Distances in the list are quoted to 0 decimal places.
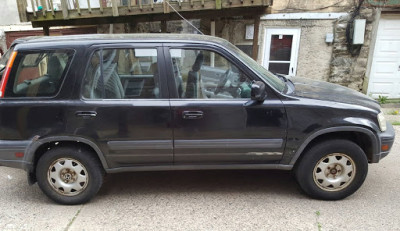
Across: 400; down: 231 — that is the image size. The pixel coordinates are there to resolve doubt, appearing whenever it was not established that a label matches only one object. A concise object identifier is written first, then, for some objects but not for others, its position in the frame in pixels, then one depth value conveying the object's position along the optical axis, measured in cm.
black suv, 307
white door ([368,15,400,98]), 746
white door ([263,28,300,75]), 775
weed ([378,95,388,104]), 770
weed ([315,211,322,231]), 290
